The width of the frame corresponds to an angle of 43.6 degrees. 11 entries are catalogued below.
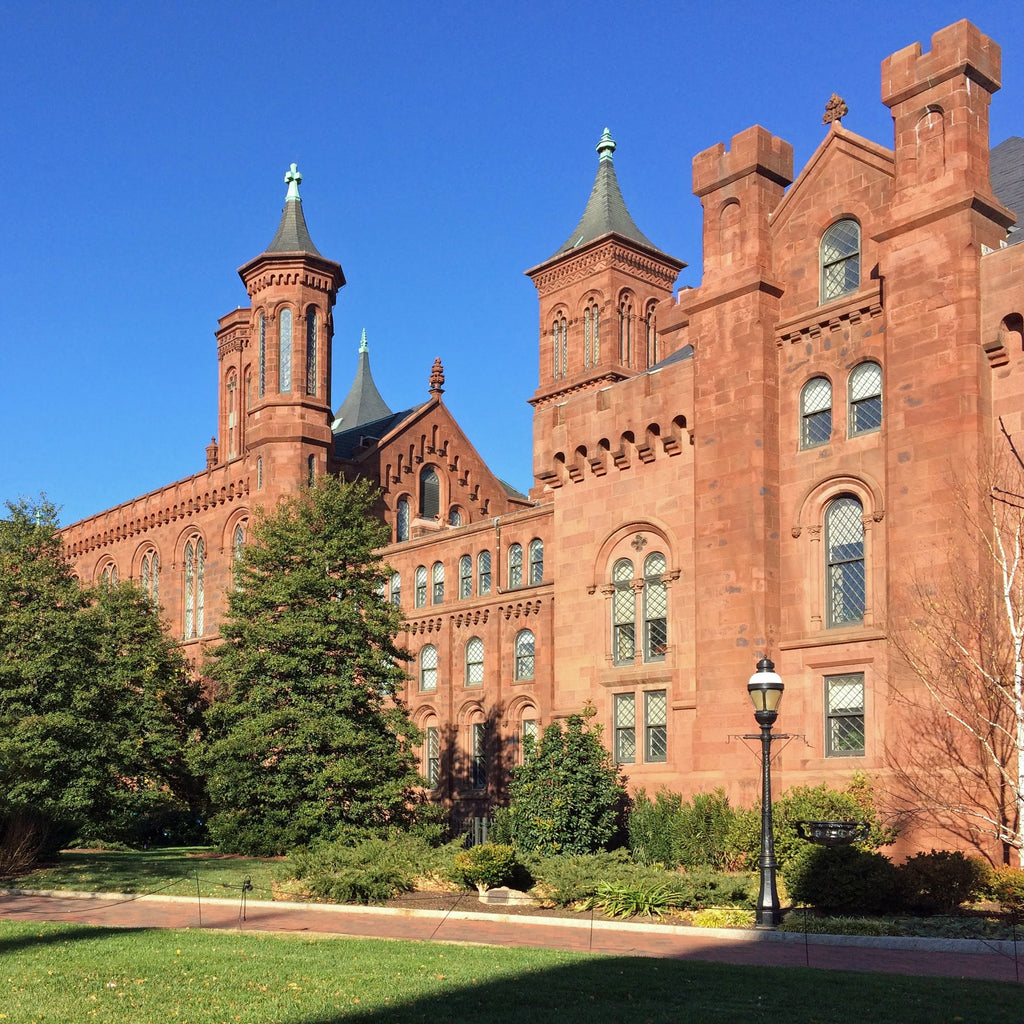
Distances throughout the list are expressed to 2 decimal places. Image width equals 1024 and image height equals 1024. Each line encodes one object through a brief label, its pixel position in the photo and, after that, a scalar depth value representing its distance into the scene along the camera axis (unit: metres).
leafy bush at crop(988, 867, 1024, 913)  18.95
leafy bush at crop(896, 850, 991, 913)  18.92
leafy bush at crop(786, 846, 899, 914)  18.94
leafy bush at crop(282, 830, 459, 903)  23.05
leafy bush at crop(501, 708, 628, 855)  27.95
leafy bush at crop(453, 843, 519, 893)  23.05
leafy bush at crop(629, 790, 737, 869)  25.95
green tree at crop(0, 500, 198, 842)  31.83
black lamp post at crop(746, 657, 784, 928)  18.36
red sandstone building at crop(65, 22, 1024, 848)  24.38
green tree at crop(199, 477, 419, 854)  32.50
